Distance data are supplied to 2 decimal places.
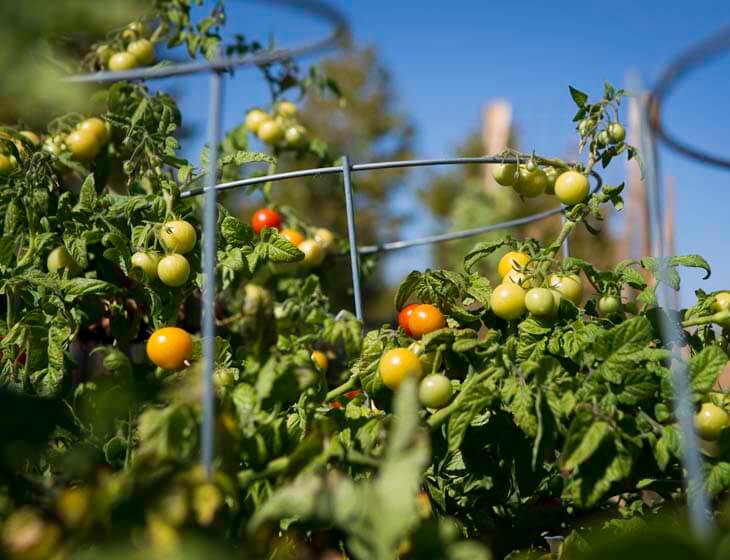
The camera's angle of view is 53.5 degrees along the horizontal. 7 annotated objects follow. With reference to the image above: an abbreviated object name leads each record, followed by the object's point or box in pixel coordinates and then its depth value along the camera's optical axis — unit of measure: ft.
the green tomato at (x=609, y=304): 3.55
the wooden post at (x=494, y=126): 33.53
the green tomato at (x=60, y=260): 4.09
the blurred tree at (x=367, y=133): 29.19
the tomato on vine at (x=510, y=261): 3.59
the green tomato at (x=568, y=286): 3.44
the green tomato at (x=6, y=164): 4.42
